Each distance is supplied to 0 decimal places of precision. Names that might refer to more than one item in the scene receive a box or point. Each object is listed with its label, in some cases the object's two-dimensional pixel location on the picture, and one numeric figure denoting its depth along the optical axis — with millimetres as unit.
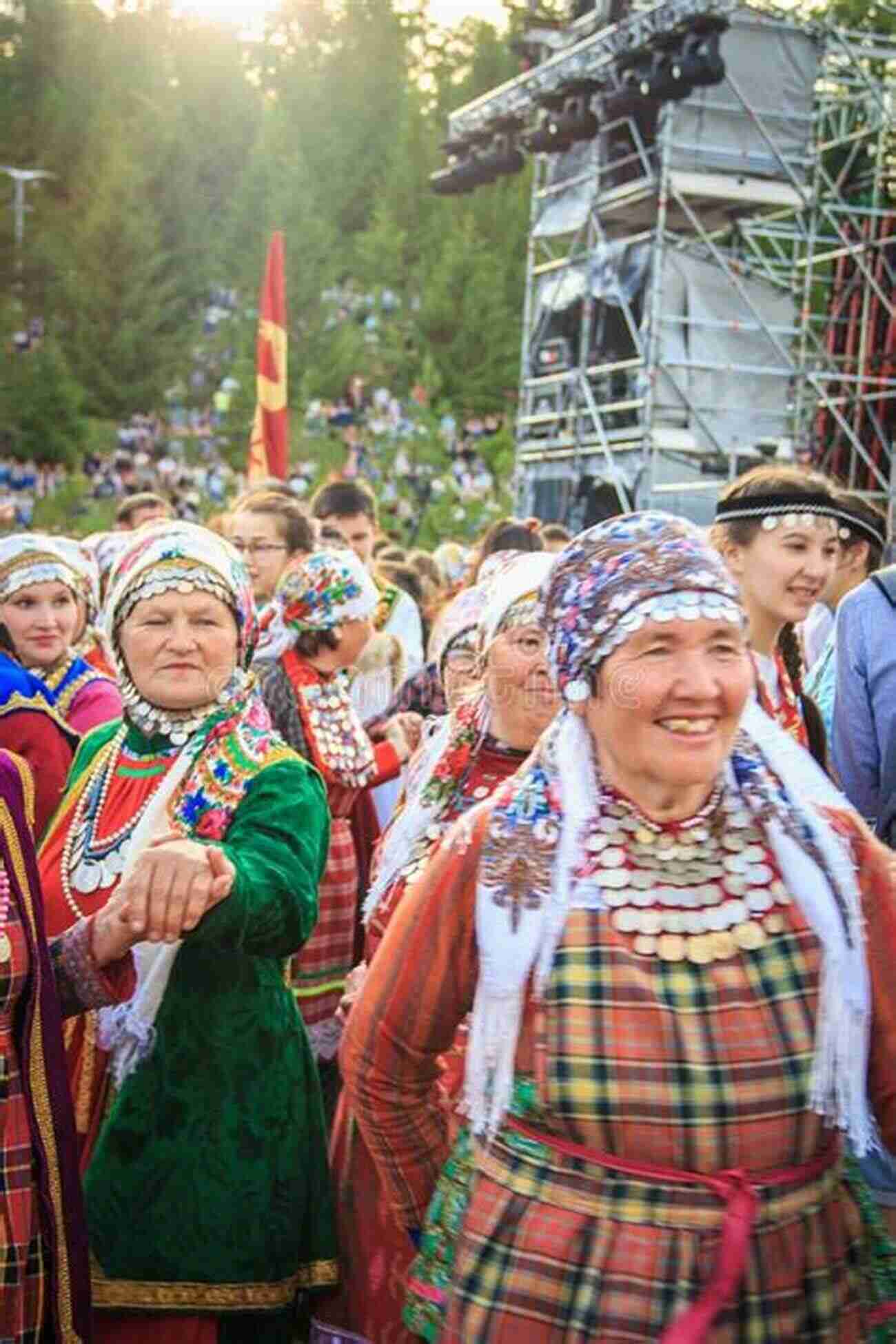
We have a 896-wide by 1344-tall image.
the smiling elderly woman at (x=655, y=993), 2166
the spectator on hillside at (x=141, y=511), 9547
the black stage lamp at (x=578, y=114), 16922
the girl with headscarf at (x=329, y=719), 5410
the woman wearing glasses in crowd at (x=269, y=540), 6789
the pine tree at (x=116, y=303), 35688
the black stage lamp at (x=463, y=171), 20234
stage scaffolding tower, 16422
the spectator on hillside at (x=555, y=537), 9370
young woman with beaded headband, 4410
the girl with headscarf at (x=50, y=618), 5113
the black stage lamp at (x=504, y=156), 19578
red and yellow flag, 12047
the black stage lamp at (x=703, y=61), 14242
